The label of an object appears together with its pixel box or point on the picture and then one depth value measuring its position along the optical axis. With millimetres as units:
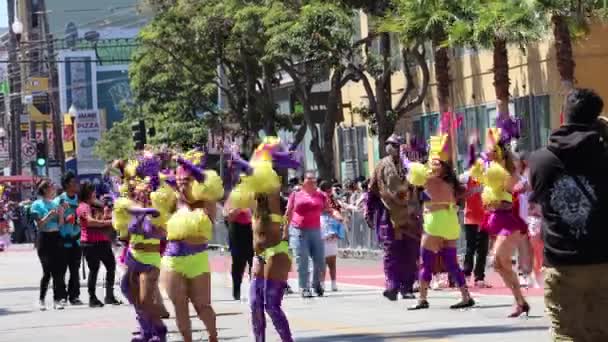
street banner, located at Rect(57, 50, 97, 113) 120125
